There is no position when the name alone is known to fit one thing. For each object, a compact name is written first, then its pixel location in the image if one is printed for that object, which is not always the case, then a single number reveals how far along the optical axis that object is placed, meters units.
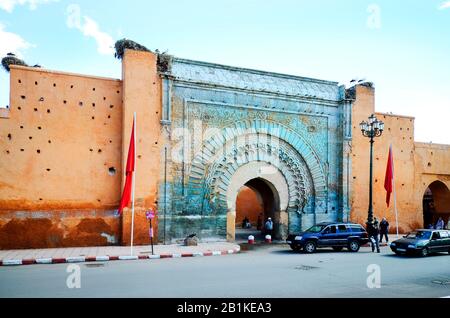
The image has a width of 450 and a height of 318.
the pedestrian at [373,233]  14.19
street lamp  15.60
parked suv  13.76
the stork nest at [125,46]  14.70
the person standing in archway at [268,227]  17.28
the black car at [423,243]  12.69
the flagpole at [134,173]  13.58
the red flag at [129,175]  13.35
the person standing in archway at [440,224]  21.08
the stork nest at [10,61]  13.80
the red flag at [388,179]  17.47
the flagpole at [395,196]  18.70
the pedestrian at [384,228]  16.78
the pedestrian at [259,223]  23.89
